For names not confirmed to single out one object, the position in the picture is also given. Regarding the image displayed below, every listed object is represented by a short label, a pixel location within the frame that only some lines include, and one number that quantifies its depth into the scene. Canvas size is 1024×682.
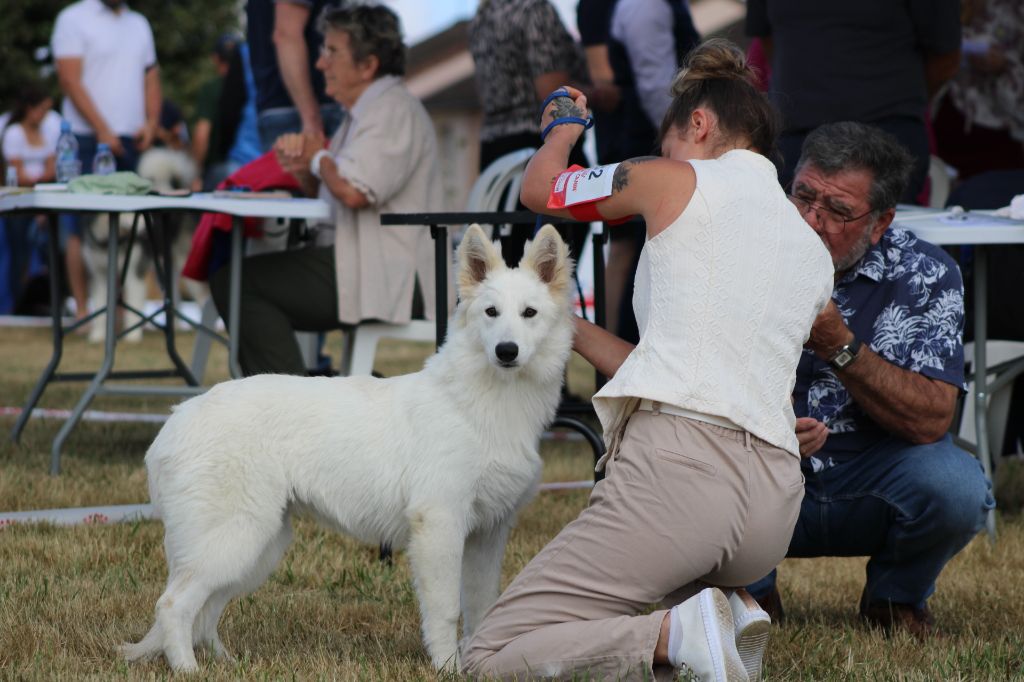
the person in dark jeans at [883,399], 6.57
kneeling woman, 5.21
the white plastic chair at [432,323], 10.48
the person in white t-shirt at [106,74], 17.34
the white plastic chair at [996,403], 10.03
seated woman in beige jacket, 10.37
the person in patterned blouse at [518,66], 13.49
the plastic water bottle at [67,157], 12.14
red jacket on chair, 11.39
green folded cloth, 10.27
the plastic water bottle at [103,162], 12.37
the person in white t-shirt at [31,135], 24.70
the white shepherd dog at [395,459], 5.97
